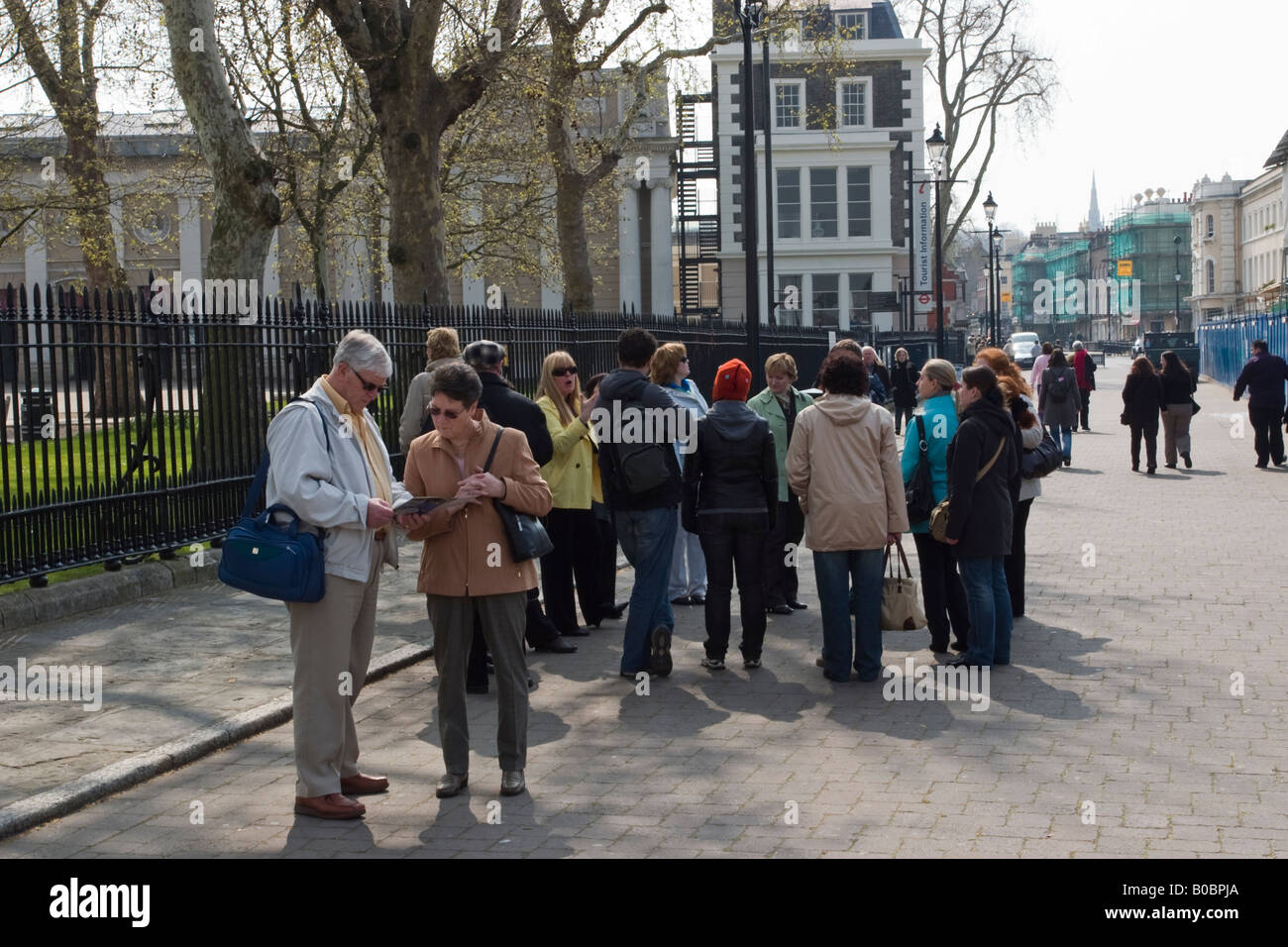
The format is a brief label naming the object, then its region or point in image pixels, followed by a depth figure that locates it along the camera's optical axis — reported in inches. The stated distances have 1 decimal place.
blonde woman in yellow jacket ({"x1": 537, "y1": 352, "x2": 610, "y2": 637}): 383.9
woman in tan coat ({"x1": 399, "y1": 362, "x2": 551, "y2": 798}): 247.1
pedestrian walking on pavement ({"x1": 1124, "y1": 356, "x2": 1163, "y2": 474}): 829.8
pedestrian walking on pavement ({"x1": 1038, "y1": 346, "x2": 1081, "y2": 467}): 861.8
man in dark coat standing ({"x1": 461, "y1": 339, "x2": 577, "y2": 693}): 335.6
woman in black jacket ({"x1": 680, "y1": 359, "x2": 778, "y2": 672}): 343.0
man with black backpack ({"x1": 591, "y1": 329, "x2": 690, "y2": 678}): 339.3
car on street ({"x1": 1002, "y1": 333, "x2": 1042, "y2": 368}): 2435.7
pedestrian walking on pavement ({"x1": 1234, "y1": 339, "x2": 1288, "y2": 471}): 829.8
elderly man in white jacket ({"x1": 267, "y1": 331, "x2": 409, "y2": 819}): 230.7
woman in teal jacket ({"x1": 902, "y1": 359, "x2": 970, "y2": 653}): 366.6
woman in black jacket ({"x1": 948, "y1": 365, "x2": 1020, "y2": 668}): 340.8
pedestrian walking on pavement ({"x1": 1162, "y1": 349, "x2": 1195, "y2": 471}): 836.0
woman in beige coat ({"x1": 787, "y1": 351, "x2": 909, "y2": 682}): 335.0
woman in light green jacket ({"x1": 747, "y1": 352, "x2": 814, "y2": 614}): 411.2
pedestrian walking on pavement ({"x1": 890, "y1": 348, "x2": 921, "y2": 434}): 1067.3
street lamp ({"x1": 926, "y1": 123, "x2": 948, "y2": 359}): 1523.1
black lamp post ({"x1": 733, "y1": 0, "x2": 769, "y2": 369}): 716.7
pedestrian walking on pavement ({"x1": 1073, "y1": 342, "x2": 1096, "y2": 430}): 1082.1
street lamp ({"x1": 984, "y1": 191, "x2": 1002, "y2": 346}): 2365.5
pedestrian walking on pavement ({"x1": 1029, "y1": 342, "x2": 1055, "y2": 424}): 984.3
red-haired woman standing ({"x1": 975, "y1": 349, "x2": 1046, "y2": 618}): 378.3
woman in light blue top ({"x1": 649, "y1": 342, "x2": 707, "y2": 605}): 370.3
